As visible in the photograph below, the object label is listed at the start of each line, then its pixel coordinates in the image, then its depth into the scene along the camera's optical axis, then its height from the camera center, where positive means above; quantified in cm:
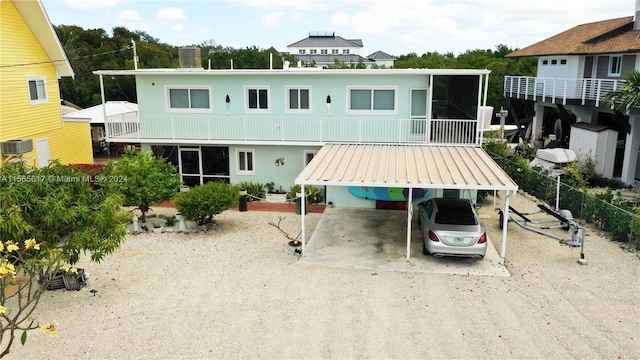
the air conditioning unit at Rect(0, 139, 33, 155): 1966 -255
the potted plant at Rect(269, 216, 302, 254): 1424 -489
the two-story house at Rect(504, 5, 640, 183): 2374 -27
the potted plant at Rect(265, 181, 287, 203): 1966 -454
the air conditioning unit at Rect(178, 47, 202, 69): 2391 +125
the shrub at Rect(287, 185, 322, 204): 1906 -438
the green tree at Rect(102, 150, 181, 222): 1587 -316
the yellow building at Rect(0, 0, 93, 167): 2002 -15
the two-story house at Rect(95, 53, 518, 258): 1848 -157
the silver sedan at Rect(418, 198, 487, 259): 1293 -405
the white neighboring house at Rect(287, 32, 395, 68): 10290 +734
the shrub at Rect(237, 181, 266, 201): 1983 -438
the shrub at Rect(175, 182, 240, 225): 1585 -385
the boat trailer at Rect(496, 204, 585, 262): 1374 -454
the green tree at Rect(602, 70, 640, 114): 1895 -50
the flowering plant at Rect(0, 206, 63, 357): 813 -331
